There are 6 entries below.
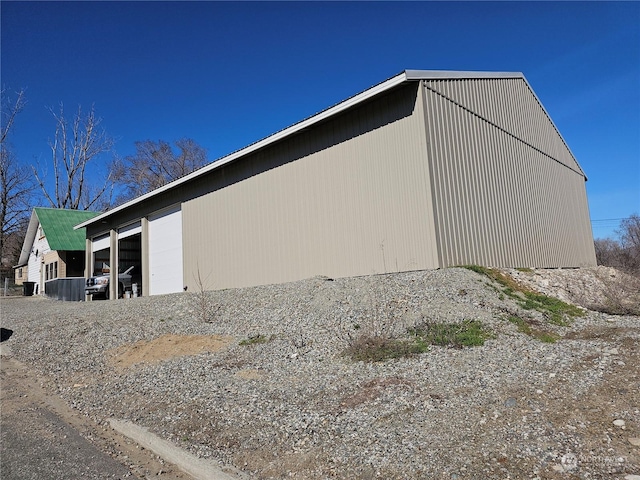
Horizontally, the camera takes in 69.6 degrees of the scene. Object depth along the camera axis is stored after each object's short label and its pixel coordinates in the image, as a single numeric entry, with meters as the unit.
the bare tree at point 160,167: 43.59
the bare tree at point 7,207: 40.00
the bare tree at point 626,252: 17.58
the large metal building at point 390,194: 11.20
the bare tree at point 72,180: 44.53
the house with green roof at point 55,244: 29.73
